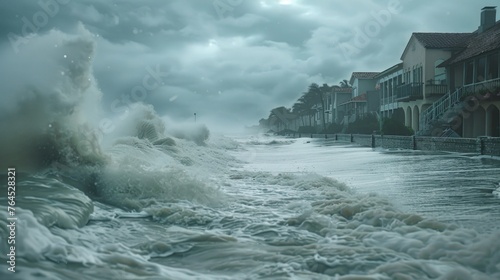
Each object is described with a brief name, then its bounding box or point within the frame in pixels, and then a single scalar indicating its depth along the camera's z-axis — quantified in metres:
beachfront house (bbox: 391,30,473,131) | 33.28
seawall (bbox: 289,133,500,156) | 16.91
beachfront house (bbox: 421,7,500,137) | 24.86
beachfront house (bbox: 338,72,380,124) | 52.62
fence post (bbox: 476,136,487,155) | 17.11
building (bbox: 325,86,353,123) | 71.69
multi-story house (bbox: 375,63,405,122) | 41.25
